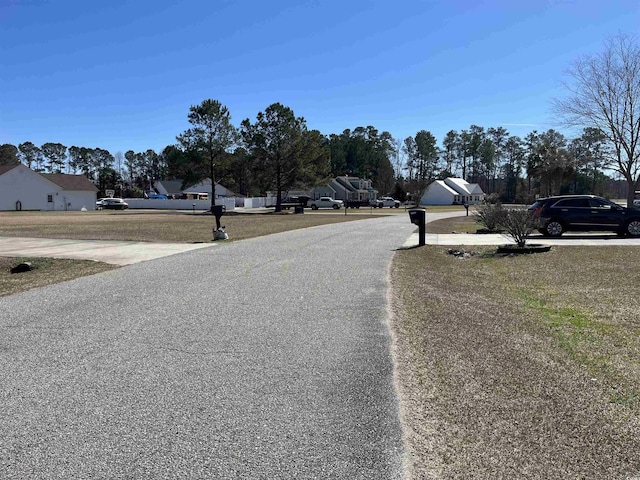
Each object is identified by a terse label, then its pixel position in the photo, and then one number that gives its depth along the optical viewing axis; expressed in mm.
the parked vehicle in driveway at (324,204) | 69875
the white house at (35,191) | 67688
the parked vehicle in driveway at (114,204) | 71000
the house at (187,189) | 91312
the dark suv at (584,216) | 20125
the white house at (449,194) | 102250
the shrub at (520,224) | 15477
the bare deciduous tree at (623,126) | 32994
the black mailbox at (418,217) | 17856
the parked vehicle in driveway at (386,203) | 74062
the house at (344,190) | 93844
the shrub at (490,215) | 21531
